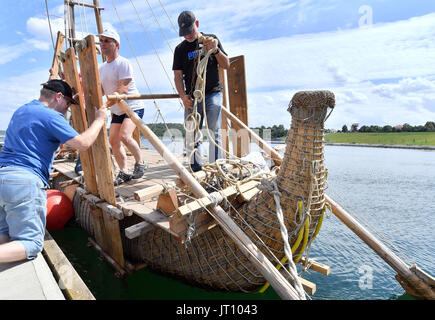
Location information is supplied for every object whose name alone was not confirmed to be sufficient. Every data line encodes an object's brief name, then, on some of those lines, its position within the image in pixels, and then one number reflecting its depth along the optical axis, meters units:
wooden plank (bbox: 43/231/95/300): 2.24
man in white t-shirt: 4.11
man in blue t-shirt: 2.45
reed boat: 2.46
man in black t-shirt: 3.91
